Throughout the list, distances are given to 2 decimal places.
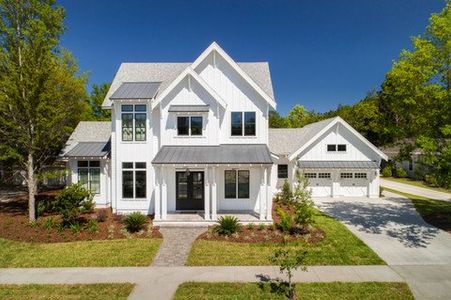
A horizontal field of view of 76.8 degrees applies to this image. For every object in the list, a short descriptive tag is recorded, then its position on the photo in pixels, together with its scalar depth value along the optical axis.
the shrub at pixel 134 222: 14.76
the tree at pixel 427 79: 13.92
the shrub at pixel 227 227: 14.22
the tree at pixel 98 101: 48.19
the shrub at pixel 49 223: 15.11
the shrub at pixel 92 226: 14.71
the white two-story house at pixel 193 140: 16.77
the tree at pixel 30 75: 14.95
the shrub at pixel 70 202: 14.86
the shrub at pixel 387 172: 42.78
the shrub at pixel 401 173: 41.56
